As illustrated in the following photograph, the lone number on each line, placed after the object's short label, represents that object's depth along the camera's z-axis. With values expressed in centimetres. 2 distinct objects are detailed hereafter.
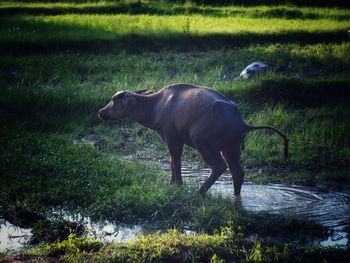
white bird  2577
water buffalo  1468
